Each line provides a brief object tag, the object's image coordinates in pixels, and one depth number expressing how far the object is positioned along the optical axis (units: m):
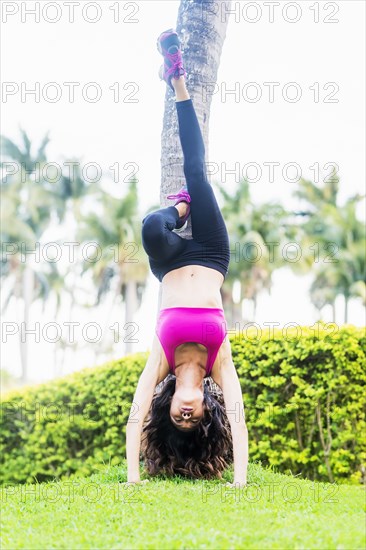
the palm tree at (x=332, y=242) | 35.22
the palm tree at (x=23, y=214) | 35.09
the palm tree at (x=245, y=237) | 37.47
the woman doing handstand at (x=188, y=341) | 5.55
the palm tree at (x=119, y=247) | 35.00
